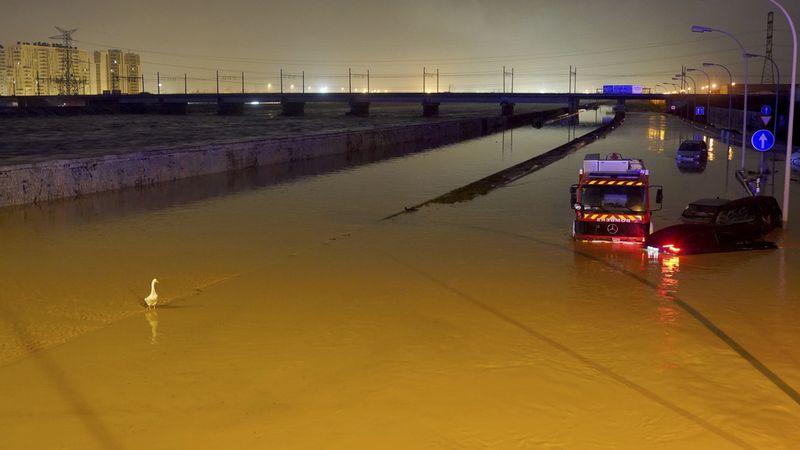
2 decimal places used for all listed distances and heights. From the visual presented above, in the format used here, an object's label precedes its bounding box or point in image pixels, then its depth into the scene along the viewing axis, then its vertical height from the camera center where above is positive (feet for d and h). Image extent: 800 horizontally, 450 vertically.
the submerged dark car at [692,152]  141.49 -2.83
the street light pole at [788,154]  70.44 -1.57
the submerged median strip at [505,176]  94.99 -6.43
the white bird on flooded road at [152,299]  41.32 -9.07
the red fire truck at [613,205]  59.72 -5.53
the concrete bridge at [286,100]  487.61 +24.64
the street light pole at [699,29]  100.83 +14.74
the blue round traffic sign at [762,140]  93.32 -0.34
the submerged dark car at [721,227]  58.39 -7.52
